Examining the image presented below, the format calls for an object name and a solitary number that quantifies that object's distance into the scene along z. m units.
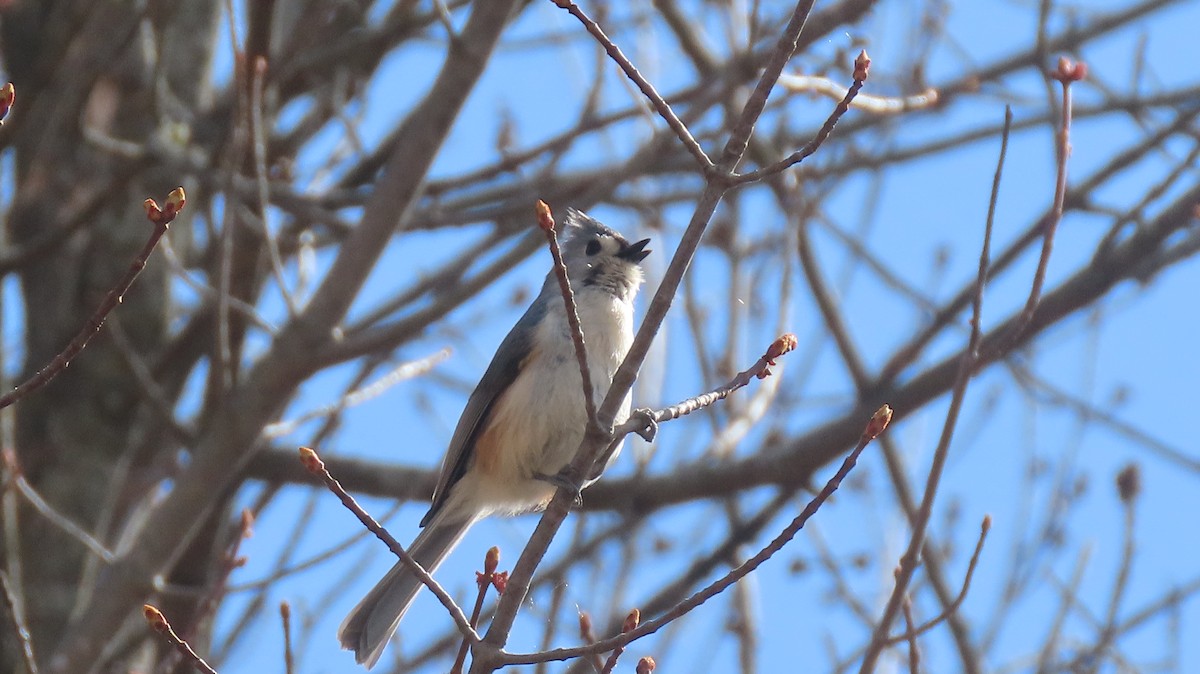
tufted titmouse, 7.10
